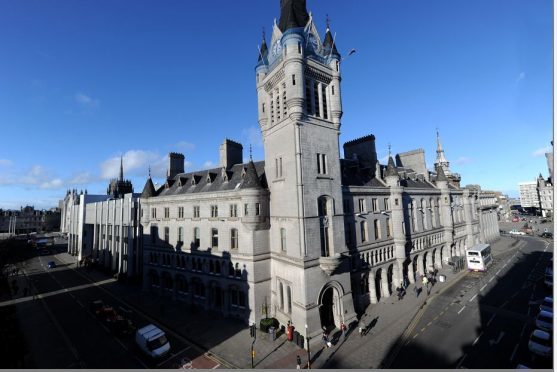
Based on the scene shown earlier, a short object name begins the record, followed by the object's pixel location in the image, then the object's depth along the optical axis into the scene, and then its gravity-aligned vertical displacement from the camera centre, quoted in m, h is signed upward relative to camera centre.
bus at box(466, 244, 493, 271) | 45.41 -9.58
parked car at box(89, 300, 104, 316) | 33.75 -11.14
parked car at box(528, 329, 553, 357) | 20.64 -11.56
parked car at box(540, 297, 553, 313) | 26.76 -10.98
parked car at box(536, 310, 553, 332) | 23.66 -11.16
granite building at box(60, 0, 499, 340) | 28.14 -0.83
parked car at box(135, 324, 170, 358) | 23.55 -11.39
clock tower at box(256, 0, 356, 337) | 27.45 +3.99
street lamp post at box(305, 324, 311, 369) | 22.16 -12.59
